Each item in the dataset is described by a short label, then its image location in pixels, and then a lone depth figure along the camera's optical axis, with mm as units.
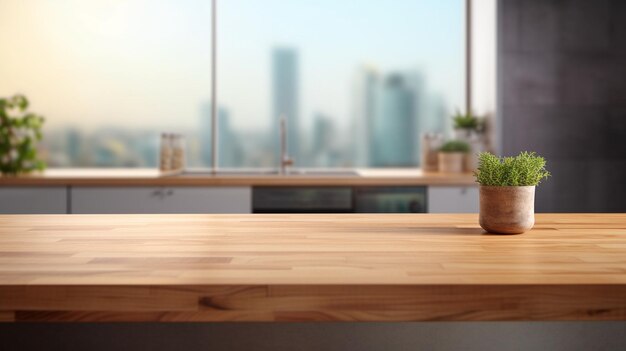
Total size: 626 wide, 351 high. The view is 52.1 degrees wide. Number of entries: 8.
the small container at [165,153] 3828
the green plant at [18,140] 3510
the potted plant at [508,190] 1378
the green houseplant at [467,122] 3848
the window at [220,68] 4078
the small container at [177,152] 3887
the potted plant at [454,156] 3748
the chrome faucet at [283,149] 3945
